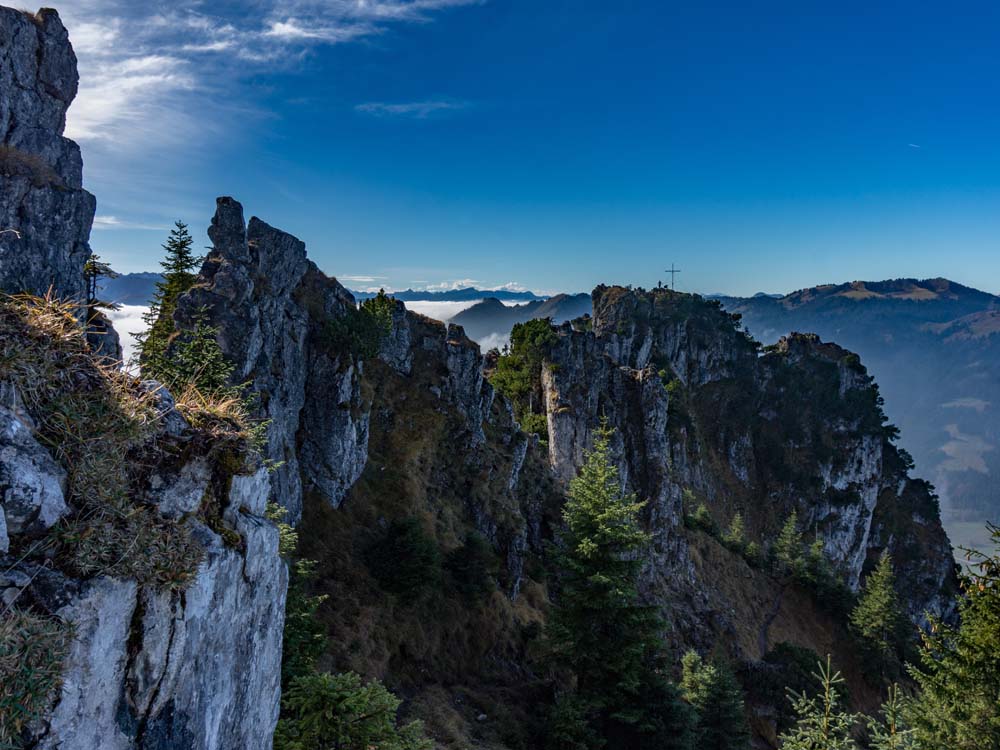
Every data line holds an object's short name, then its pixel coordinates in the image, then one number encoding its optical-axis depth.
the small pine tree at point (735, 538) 66.00
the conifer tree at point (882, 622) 53.12
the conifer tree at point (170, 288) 21.39
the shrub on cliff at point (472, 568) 29.02
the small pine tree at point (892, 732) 12.60
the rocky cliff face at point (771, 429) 87.88
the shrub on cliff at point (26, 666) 3.85
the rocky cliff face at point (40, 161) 38.38
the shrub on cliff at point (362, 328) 32.22
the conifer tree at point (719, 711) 23.70
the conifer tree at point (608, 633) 18.95
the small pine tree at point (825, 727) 11.84
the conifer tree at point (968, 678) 12.51
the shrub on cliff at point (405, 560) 26.67
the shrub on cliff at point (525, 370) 65.44
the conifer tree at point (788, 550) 64.25
